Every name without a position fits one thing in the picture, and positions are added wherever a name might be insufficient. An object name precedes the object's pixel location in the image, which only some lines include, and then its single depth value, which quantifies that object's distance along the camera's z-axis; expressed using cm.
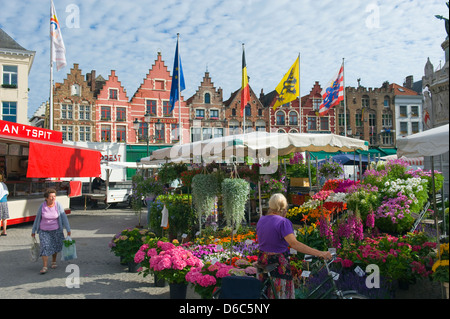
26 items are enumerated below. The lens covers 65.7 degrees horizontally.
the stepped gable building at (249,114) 4062
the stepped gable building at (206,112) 3934
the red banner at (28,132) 1137
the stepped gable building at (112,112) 3519
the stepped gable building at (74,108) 3406
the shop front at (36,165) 1118
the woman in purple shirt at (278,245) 364
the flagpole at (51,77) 1634
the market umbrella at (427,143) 346
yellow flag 1828
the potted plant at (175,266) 482
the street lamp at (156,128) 3505
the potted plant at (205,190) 685
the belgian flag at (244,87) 1975
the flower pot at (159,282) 565
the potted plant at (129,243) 652
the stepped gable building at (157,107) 3703
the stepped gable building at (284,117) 4228
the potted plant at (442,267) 335
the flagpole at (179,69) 1988
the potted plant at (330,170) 1391
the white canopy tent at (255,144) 598
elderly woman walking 659
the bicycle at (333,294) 358
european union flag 2005
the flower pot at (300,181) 1071
